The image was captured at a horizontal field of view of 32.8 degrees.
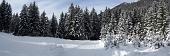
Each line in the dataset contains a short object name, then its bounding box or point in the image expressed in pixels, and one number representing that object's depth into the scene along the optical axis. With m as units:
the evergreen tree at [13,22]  80.73
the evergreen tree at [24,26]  63.03
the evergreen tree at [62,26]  74.91
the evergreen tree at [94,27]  74.06
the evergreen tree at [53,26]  81.15
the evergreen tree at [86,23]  70.90
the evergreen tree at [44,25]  66.94
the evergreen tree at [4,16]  66.75
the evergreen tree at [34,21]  63.50
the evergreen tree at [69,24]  69.34
